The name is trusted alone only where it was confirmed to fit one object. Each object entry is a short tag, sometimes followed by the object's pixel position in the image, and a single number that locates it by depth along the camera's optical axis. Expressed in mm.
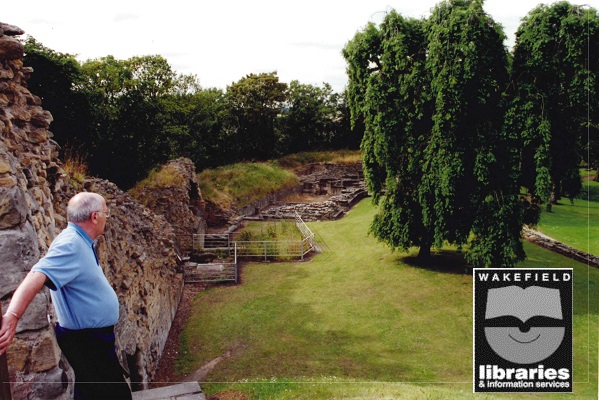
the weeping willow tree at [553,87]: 13688
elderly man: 3053
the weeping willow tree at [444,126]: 14438
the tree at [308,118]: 47344
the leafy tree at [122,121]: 19422
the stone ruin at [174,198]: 19594
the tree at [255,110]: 43281
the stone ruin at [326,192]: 28391
